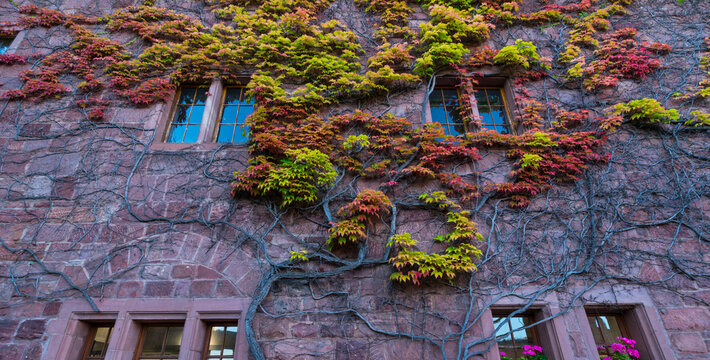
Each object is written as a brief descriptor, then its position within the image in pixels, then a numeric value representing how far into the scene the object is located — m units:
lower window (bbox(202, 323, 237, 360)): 3.05
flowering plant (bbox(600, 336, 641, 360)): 2.87
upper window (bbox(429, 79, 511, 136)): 4.23
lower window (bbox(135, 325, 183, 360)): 3.05
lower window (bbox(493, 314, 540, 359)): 3.05
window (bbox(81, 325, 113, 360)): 3.08
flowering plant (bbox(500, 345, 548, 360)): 2.90
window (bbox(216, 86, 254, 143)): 4.13
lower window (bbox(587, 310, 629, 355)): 3.10
